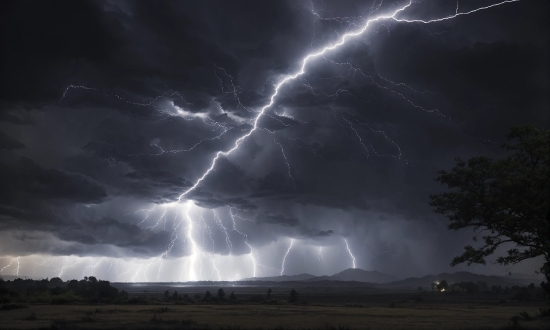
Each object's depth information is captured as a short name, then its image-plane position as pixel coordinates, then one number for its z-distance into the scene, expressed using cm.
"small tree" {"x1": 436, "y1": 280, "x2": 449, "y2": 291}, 8894
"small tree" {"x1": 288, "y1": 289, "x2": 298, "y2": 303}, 5004
